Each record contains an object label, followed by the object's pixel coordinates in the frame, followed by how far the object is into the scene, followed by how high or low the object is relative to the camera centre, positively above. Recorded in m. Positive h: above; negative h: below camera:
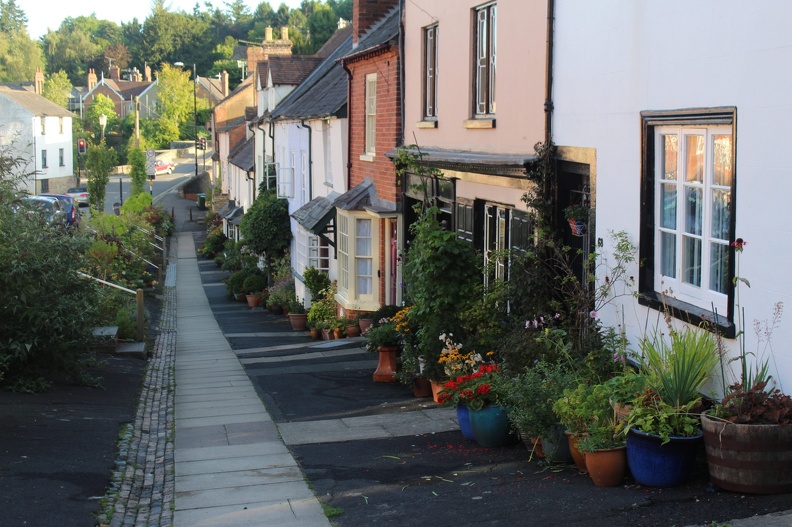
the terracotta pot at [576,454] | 7.46 -2.16
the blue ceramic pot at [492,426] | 8.88 -2.29
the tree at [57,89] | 99.06 +11.61
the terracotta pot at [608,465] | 7.01 -2.12
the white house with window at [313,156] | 21.88 +1.05
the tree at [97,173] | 48.81 +1.08
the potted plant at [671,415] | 6.68 -1.66
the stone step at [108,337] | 15.58 -2.52
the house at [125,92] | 101.81 +11.92
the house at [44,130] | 69.31 +4.99
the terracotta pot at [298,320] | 24.25 -3.40
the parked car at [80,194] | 62.86 -0.06
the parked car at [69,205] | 42.00 -0.57
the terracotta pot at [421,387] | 12.11 -2.61
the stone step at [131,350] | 16.38 -2.85
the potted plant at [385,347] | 13.48 -2.32
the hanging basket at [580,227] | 9.61 -0.36
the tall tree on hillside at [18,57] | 117.19 +18.03
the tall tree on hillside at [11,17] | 135.50 +26.62
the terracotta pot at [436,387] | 11.40 -2.46
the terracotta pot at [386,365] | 13.57 -2.59
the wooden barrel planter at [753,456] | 6.11 -1.80
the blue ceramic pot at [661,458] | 6.66 -1.96
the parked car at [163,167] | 82.62 +2.44
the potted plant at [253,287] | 31.58 -3.38
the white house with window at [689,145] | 6.45 +0.41
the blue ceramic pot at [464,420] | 9.33 -2.36
